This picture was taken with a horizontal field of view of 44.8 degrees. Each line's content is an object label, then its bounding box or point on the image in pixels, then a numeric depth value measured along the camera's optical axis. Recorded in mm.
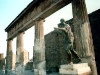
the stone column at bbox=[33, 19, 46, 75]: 8281
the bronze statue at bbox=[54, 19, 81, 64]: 4930
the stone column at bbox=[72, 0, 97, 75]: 5203
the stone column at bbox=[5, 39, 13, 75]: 13560
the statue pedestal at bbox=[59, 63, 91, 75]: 4346
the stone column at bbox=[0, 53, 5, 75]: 16870
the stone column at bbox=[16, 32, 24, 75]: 10945
